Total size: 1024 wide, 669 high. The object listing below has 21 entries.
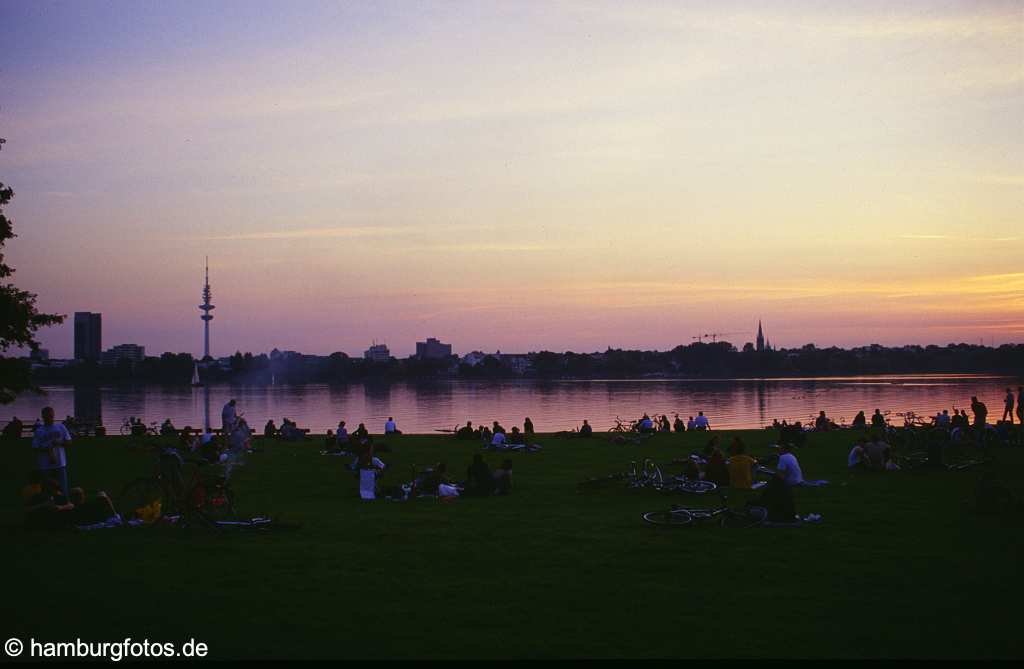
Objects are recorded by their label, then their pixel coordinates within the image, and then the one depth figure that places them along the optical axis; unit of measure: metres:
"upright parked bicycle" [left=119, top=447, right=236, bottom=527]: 14.37
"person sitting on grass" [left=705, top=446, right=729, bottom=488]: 20.09
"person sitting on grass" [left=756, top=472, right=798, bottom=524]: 14.46
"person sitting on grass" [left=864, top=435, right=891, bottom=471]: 22.19
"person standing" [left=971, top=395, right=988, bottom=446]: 29.67
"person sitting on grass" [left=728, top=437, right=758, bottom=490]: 19.58
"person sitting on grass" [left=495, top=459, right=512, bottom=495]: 18.92
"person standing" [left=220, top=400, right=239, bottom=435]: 31.28
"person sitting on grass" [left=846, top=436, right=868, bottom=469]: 22.55
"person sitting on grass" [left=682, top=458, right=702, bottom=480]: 20.03
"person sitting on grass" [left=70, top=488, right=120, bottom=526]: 14.13
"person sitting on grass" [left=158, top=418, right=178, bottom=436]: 40.14
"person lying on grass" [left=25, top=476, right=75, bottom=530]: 13.88
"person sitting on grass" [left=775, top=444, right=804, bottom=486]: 17.23
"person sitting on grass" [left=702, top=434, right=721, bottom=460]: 22.71
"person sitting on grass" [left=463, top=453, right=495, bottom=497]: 18.73
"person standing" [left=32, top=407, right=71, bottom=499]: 16.05
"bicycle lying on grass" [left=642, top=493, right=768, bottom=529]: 14.38
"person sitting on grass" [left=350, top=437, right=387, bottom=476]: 20.42
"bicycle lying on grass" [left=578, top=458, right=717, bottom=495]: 18.69
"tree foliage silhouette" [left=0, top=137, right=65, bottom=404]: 25.28
